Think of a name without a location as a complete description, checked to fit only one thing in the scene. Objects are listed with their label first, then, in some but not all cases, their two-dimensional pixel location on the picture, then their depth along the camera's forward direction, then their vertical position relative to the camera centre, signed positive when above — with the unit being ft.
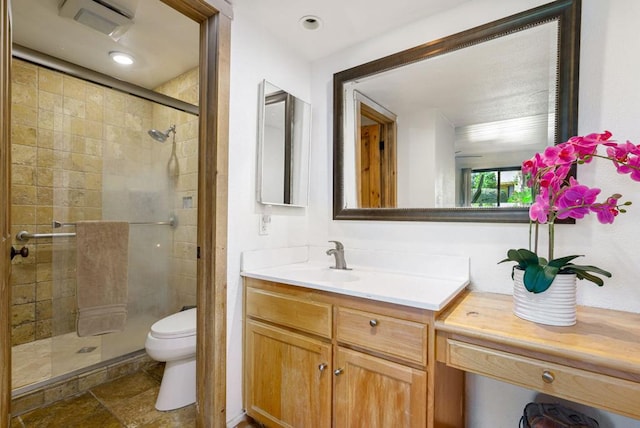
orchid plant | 3.11 +0.18
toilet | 5.68 -3.03
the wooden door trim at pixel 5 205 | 2.75 +0.00
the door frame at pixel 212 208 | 4.80 -0.01
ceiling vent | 5.30 +3.63
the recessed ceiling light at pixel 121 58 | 7.02 +3.61
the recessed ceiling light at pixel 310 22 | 5.30 +3.41
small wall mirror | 5.55 +1.22
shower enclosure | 6.95 +0.18
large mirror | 4.23 +1.52
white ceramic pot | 3.27 -1.03
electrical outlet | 5.62 -0.30
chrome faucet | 5.71 -0.93
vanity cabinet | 3.53 -2.10
